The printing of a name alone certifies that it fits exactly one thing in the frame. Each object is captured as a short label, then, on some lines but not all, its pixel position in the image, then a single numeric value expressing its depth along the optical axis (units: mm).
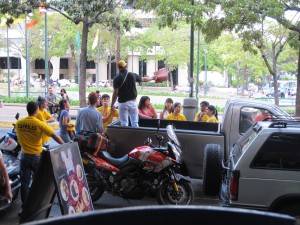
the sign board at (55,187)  4391
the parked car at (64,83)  64850
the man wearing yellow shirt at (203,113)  10805
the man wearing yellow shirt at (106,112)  10117
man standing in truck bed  9578
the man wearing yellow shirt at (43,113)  9614
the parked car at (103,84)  62284
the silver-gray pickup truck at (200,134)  7973
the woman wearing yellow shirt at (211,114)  10609
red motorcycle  7035
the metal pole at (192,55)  17109
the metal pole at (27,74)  34819
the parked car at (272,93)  46562
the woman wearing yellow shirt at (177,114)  10609
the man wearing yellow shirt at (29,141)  6594
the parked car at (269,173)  5332
